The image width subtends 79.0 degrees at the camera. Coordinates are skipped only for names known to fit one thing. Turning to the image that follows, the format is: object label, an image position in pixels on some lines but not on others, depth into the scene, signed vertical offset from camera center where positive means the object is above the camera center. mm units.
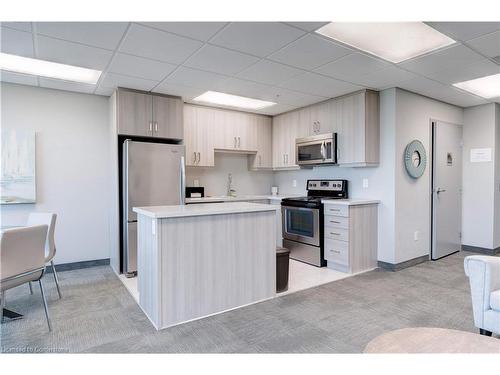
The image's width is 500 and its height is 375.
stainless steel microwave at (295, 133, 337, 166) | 4291 +474
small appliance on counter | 4711 -151
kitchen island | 2379 -663
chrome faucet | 5316 -59
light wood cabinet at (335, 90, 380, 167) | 3945 +688
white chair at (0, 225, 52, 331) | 2117 -544
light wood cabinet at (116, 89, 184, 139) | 3828 +893
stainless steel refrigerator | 3727 +2
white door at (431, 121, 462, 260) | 4430 -120
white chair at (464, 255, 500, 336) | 1979 -742
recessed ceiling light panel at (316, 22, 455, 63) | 2414 +1238
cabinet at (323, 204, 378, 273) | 3791 -720
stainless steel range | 4113 -567
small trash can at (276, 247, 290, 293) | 3127 -911
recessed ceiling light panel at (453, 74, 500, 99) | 3726 +1243
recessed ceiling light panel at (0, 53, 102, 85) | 3121 +1251
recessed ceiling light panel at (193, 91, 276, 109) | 4379 +1249
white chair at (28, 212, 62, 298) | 2909 -497
